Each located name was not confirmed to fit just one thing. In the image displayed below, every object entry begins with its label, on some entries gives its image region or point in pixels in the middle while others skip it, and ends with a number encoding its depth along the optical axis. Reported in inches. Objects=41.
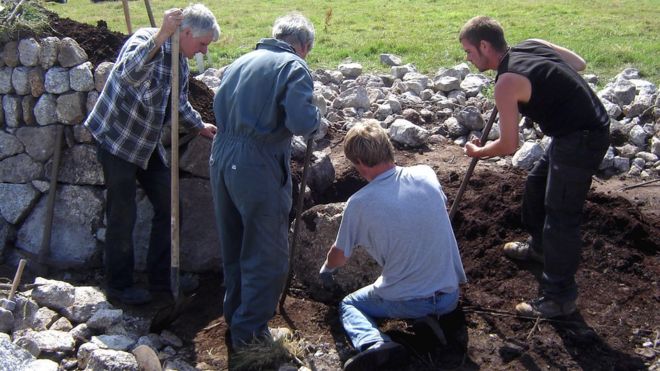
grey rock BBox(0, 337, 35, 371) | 149.6
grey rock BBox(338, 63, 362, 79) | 389.7
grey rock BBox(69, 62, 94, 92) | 232.5
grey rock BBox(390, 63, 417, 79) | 386.0
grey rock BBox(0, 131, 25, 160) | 239.5
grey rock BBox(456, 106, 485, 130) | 311.0
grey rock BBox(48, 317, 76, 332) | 184.2
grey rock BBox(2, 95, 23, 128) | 238.5
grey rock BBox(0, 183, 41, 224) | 239.5
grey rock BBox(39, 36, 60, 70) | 233.8
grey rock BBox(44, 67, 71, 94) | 233.6
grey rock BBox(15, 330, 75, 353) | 171.5
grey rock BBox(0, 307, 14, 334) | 178.9
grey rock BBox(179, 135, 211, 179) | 234.2
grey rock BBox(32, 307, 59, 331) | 182.7
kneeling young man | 165.0
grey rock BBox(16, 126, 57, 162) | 237.8
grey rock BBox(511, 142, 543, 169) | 273.1
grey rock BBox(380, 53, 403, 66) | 421.4
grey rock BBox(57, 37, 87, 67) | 233.3
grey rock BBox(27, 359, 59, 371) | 158.2
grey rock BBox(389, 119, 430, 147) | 299.7
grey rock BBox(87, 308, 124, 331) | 185.8
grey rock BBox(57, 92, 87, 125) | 234.2
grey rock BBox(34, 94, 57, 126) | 236.2
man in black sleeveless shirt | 172.4
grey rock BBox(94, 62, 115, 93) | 231.0
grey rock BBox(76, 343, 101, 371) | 168.9
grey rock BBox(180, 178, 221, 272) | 230.5
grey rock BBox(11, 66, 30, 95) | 236.7
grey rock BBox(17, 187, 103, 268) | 236.4
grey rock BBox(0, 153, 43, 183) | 240.5
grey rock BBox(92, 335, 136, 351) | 175.8
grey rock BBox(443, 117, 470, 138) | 312.8
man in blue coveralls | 163.0
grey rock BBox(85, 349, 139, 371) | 160.2
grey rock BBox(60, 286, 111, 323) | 190.4
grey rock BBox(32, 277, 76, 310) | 189.8
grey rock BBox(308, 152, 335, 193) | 254.5
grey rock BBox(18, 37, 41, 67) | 233.6
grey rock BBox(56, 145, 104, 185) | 236.5
